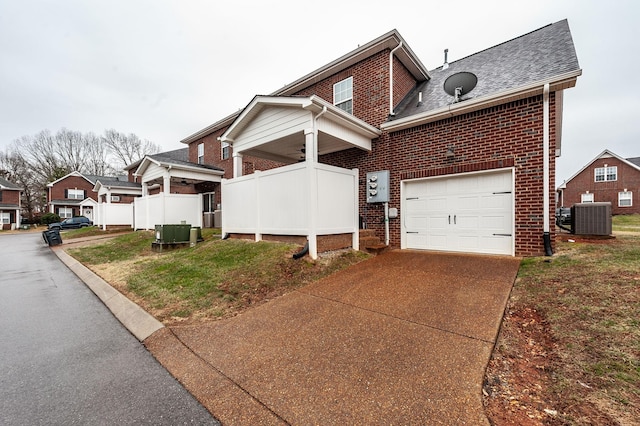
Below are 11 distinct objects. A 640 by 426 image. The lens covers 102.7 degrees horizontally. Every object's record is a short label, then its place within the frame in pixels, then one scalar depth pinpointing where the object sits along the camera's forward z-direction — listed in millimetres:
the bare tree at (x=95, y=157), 42938
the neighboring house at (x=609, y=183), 26156
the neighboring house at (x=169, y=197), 12305
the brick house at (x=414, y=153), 5859
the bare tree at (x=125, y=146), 43812
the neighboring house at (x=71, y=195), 34938
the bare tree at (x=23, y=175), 38125
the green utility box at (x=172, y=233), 8852
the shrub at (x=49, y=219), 33062
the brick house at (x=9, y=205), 30766
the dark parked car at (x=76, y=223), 26269
